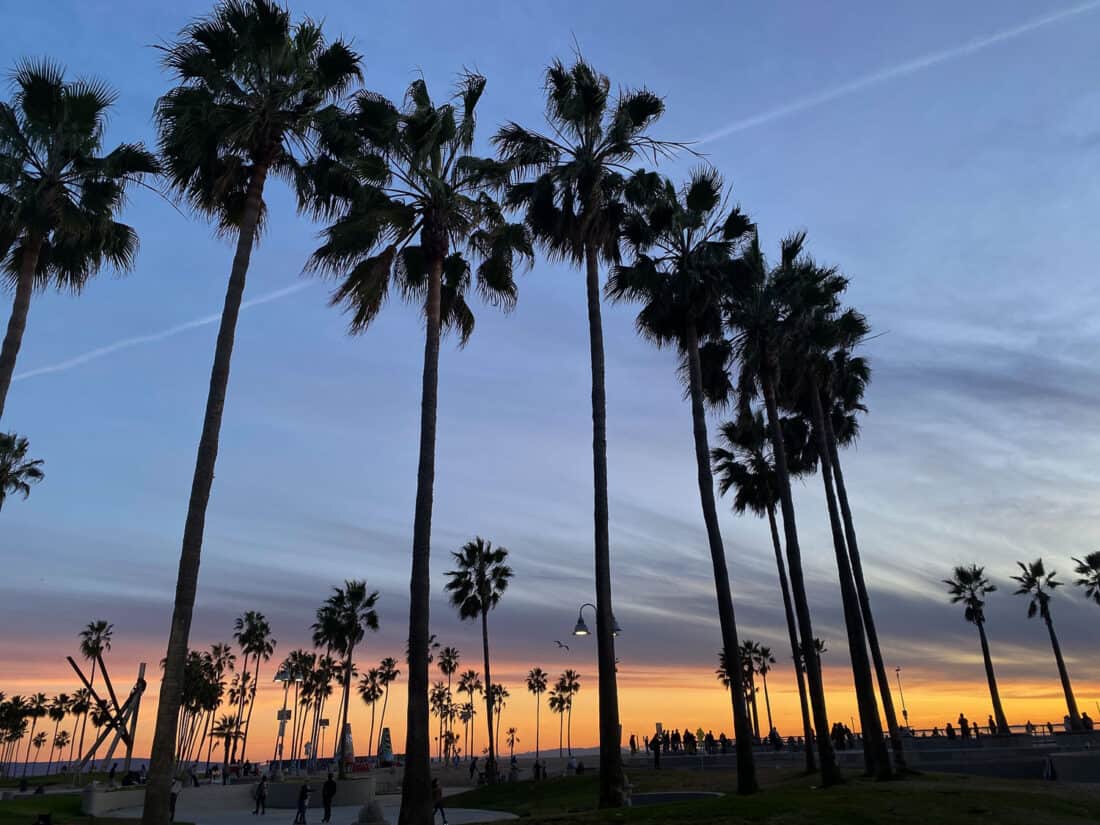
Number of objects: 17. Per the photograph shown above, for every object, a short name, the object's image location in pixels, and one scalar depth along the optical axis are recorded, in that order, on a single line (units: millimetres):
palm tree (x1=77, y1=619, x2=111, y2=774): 108812
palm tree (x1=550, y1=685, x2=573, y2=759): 159500
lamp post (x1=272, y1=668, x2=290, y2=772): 47919
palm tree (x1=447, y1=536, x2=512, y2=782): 58781
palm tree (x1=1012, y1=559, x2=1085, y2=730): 75500
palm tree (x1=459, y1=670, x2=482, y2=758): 151375
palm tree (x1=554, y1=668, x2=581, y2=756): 153750
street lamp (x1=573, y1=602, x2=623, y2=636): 30578
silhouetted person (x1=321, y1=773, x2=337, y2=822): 31747
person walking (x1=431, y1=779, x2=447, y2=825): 25688
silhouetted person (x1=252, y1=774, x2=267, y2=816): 39094
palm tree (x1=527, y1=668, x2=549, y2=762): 153050
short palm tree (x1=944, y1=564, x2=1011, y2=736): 72562
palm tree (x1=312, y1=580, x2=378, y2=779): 68438
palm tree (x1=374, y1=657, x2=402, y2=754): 128625
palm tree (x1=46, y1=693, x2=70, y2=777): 140875
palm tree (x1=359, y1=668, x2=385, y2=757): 130250
